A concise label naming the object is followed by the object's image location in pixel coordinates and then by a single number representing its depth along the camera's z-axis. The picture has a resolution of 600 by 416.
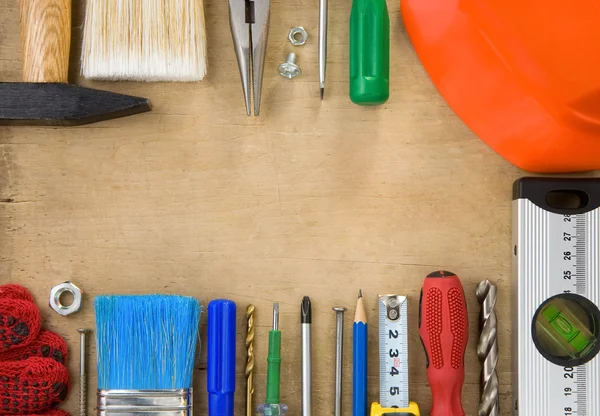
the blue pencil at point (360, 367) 0.77
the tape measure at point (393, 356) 0.77
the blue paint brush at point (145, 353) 0.75
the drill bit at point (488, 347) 0.77
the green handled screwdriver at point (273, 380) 0.76
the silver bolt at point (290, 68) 0.78
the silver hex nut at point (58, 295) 0.78
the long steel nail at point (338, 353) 0.78
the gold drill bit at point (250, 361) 0.77
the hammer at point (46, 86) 0.76
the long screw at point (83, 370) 0.78
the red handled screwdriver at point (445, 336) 0.76
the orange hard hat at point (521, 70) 0.71
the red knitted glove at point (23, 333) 0.76
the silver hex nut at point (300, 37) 0.79
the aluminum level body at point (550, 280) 0.77
